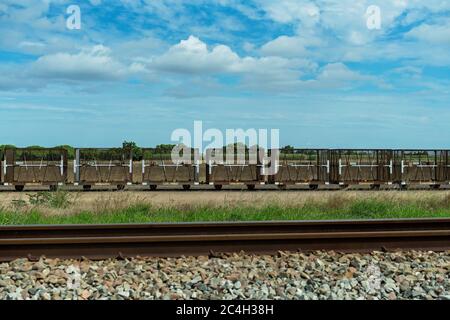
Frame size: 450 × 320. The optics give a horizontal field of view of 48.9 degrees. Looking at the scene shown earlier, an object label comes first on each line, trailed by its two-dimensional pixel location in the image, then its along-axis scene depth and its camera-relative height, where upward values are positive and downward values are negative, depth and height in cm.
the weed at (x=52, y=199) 1728 -115
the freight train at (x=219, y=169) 2728 -15
